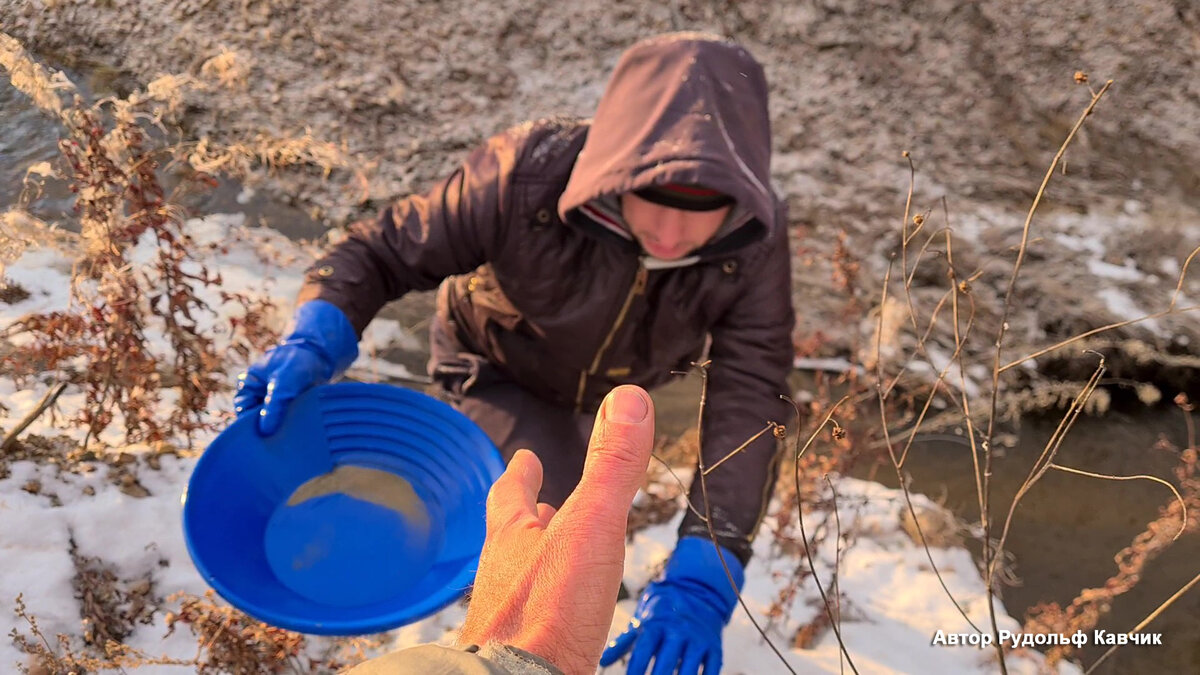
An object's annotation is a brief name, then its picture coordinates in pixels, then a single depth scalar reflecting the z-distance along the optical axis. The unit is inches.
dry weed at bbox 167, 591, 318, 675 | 31.1
